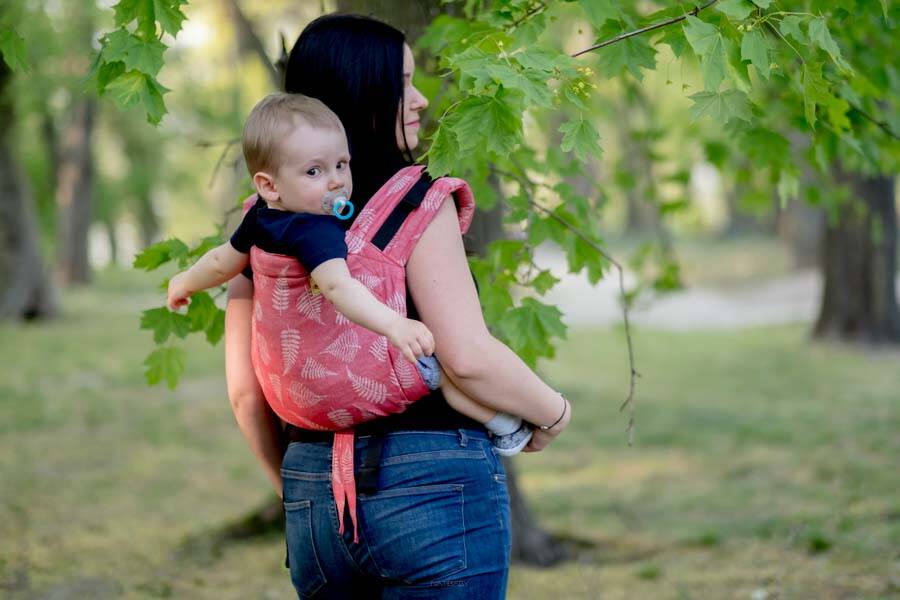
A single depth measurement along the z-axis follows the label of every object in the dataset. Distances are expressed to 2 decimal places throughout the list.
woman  3.81
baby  3.59
